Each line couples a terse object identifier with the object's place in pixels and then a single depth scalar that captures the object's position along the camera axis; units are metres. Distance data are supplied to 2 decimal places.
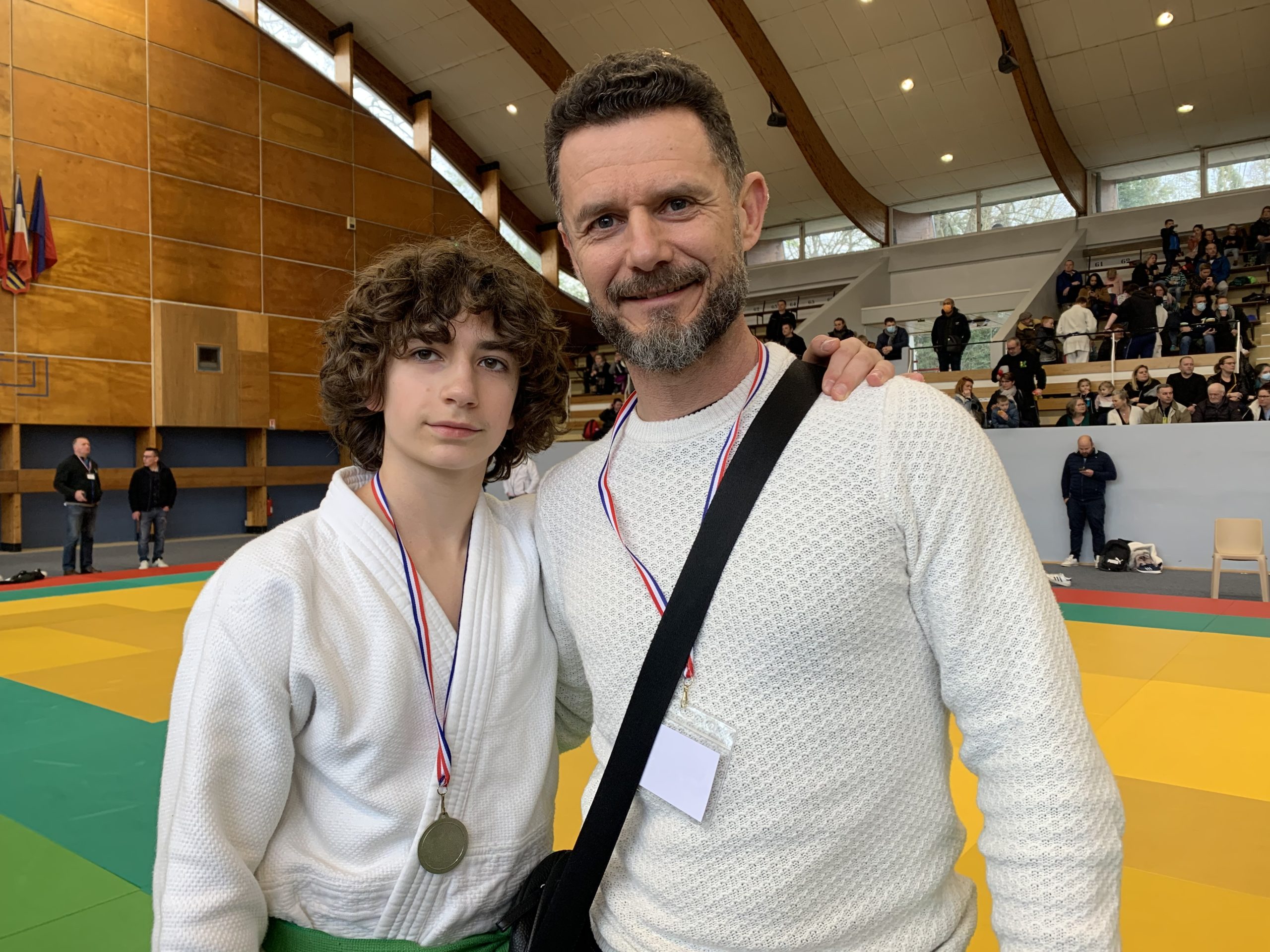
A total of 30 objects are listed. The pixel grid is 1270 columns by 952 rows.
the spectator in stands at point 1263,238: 17.34
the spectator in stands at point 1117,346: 14.54
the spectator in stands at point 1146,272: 17.45
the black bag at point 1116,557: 11.04
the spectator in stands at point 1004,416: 12.91
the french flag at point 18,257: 13.68
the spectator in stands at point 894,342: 15.60
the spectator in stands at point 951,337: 15.90
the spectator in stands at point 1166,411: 11.91
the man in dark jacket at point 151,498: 11.92
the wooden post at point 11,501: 14.06
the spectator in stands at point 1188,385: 12.27
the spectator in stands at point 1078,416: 12.41
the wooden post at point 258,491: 17.41
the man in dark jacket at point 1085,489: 11.51
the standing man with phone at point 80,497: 11.07
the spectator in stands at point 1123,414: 12.16
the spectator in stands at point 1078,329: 15.11
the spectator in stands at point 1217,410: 11.14
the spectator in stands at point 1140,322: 14.71
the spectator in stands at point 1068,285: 18.92
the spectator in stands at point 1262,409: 11.02
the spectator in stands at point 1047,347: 15.45
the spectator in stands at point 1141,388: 12.92
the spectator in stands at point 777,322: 18.55
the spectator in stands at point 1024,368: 14.30
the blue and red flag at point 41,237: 14.07
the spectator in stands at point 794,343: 16.81
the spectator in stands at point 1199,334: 14.17
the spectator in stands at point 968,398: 13.28
